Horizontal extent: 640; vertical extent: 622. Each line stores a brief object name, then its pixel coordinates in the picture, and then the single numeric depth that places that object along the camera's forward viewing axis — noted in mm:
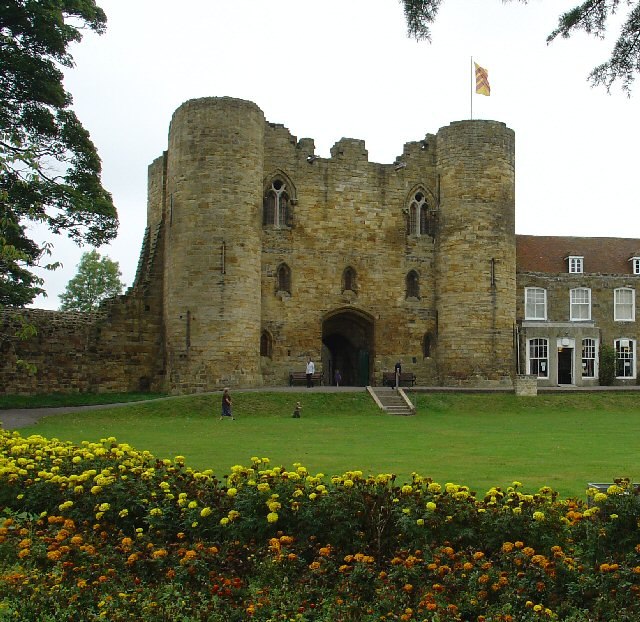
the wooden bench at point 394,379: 35347
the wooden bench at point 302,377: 34750
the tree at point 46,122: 24891
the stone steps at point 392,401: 28500
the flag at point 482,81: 37531
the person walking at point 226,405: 26312
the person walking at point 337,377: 37275
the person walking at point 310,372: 34031
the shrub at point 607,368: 40625
